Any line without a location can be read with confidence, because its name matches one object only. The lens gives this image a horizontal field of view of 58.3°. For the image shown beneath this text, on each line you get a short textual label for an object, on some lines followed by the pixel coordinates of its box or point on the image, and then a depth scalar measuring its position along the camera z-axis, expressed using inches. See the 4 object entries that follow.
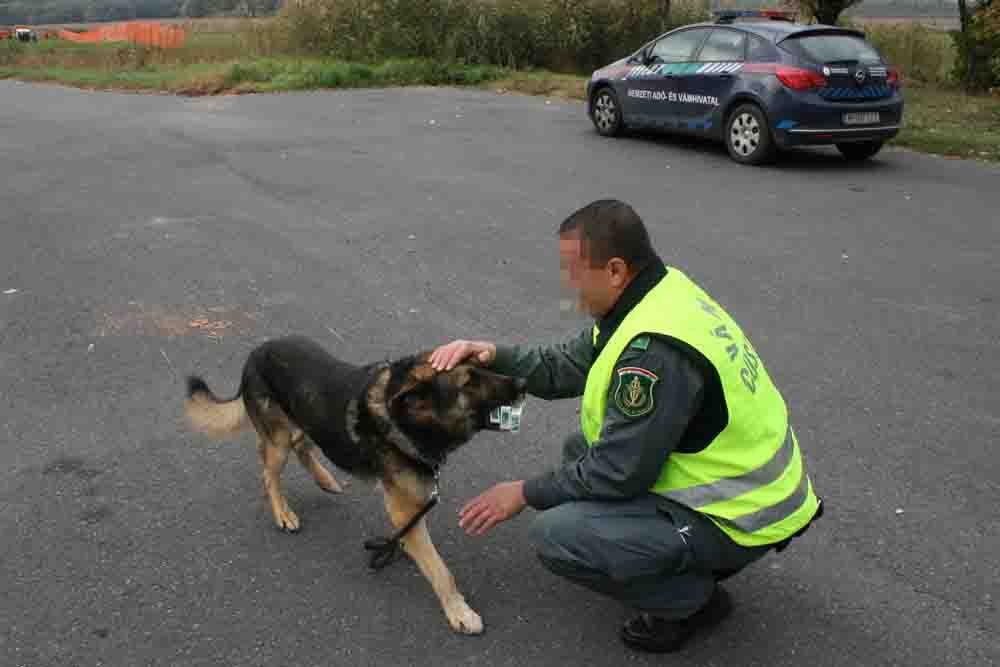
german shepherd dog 111.0
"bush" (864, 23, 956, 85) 816.9
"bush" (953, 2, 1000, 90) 670.5
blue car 402.6
